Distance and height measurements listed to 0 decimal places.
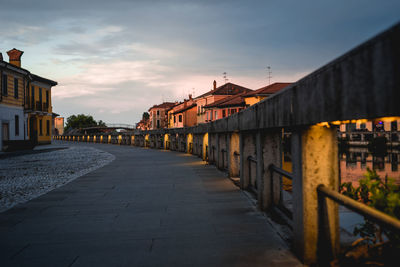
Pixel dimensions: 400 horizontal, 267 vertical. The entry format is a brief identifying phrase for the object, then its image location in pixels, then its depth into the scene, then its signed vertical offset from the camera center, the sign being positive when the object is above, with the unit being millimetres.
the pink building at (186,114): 73125 +5527
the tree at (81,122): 128125 +6735
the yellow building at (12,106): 23969 +2765
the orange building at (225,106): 53184 +5285
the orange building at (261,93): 46688 +6490
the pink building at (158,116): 104500 +7107
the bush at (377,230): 2290 -789
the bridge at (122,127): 102388 +3609
